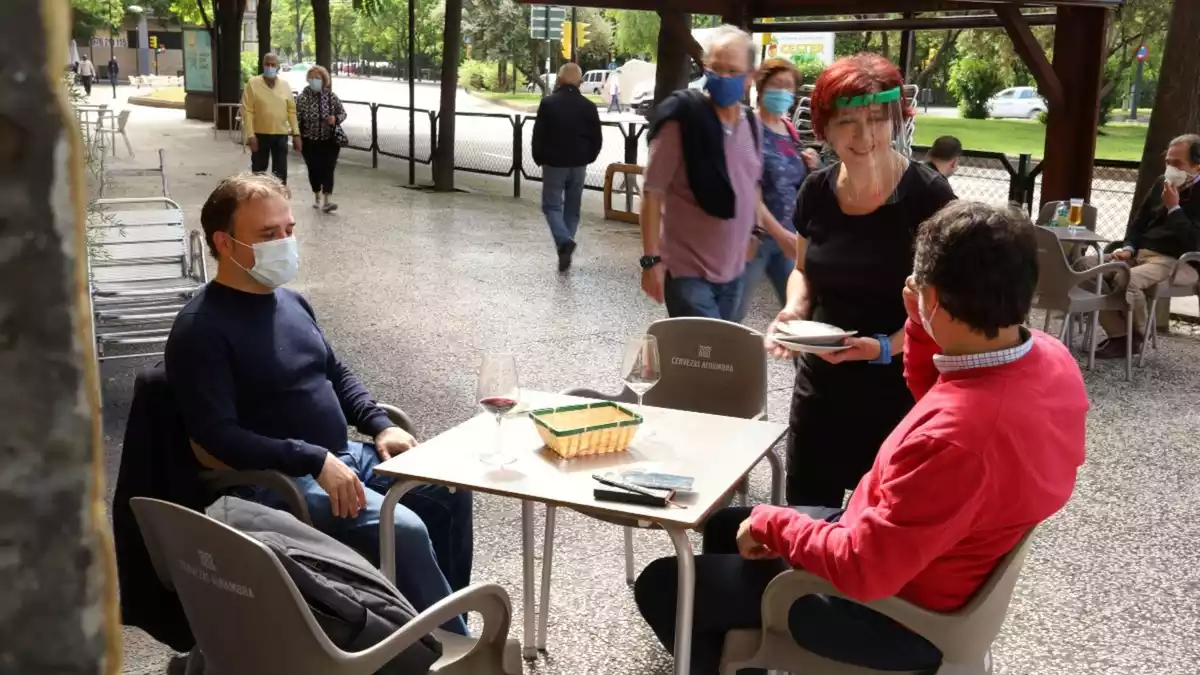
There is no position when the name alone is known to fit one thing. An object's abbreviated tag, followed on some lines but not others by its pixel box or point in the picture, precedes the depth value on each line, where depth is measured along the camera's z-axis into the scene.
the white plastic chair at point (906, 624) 2.40
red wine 2.96
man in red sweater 2.23
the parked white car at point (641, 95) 39.38
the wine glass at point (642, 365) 3.26
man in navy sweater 3.09
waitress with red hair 3.30
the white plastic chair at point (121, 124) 18.25
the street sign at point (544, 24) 21.12
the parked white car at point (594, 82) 55.69
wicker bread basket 3.00
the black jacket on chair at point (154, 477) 2.95
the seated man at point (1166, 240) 7.62
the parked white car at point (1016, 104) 45.31
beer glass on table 8.30
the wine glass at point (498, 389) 2.96
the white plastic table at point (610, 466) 2.65
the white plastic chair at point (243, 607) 2.09
